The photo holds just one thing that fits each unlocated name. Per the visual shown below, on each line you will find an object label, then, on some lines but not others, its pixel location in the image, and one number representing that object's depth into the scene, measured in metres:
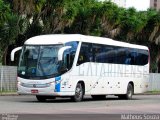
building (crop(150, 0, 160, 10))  101.98
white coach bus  26.77
